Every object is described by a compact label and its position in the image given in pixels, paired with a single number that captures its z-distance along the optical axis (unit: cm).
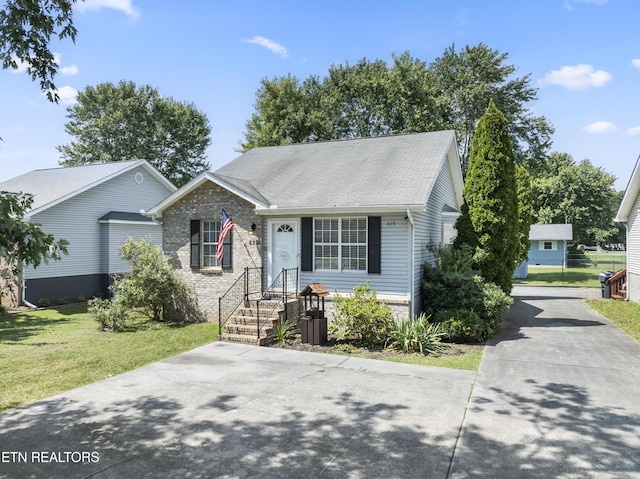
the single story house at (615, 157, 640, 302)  1705
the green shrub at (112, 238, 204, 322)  1286
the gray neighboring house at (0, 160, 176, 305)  1731
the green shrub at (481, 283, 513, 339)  1137
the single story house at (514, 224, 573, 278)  3700
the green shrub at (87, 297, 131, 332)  1227
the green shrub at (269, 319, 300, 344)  1080
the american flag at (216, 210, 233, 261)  1291
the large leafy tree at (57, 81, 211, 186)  3544
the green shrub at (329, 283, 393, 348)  1032
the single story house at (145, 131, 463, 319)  1159
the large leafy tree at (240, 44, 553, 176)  3133
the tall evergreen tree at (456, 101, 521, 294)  1351
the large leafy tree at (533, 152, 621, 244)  3950
